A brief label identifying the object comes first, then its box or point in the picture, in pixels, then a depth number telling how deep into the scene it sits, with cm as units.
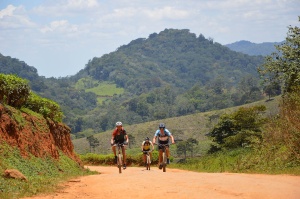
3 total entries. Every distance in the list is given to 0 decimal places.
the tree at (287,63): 2941
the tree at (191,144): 8248
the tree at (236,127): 3912
